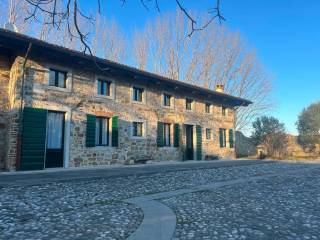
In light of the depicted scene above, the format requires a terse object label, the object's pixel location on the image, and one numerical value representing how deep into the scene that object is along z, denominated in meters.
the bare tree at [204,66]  26.16
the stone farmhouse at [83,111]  10.73
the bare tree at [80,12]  2.74
